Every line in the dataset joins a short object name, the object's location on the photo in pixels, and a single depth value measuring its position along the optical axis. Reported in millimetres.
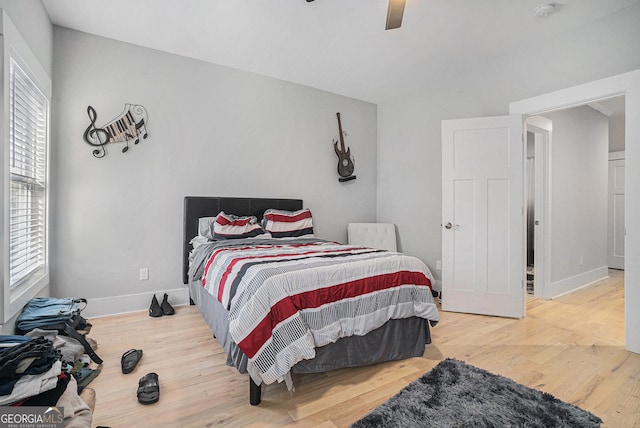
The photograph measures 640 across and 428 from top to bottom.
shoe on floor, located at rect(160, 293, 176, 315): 3111
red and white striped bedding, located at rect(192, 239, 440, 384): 1654
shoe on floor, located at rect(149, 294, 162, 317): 3061
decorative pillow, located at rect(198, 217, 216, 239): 3287
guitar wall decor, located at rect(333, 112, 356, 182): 4480
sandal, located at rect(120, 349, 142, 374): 2043
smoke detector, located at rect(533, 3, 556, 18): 2506
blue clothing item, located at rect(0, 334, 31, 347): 1205
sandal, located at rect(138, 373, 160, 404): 1719
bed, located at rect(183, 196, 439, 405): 1657
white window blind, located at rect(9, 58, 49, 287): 2037
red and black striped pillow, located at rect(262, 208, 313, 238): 3512
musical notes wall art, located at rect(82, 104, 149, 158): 2977
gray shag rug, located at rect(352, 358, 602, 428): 1559
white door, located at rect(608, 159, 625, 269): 5359
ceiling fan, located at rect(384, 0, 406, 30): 1869
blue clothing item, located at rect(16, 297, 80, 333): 1818
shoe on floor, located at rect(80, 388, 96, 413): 1185
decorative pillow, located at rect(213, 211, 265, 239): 3121
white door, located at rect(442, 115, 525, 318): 3162
